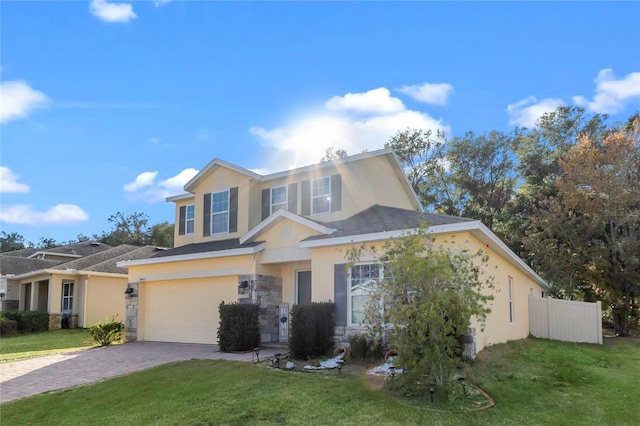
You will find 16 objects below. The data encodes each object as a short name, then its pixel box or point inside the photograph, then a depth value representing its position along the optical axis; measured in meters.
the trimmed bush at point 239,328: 12.88
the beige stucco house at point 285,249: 11.80
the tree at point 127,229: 45.00
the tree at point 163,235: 41.44
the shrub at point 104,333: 16.02
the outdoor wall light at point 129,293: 17.27
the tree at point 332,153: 31.90
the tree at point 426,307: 7.41
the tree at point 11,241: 51.69
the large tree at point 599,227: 17.14
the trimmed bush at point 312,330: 11.14
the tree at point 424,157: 29.94
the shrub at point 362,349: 10.45
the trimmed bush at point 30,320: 22.55
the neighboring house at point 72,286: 23.88
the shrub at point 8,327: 21.66
